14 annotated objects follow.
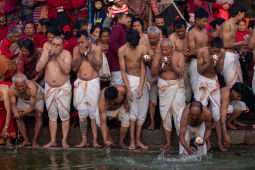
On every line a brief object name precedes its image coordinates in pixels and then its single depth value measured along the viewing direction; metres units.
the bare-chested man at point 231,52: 13.50
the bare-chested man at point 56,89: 13.68
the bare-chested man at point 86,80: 13.33
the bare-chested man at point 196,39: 13.37
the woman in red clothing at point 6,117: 13.91
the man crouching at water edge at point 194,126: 11.81
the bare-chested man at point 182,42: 13.51
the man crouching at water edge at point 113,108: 12.70
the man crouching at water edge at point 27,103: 13.71
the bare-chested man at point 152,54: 13.26
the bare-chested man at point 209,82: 12.68
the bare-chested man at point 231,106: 12.87
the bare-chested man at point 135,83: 13.09
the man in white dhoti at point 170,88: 12.82
